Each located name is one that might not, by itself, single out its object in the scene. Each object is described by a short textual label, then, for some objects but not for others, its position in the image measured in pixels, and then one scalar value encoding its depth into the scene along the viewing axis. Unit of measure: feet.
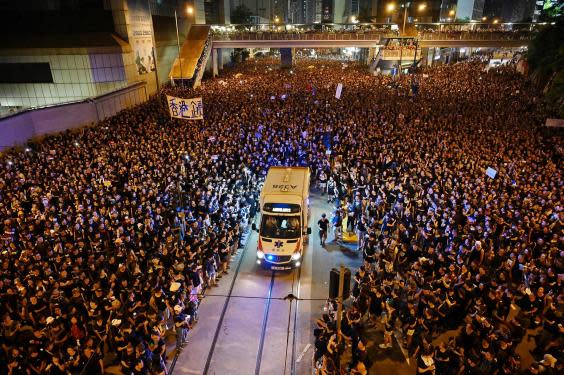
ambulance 39.42
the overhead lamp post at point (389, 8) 254.47
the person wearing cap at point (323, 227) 45.14
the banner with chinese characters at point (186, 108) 63.16
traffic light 25.52
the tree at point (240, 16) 261.63
